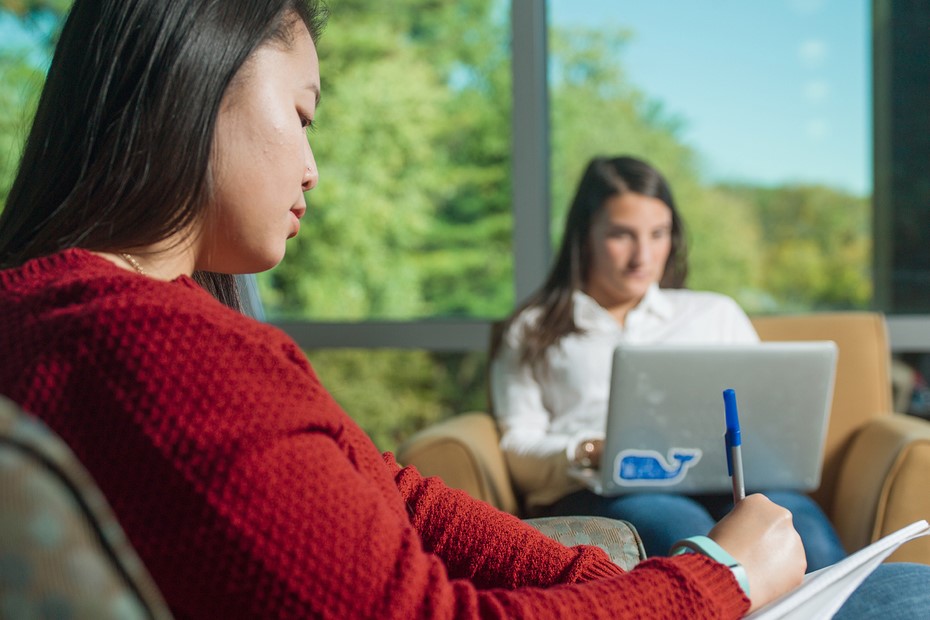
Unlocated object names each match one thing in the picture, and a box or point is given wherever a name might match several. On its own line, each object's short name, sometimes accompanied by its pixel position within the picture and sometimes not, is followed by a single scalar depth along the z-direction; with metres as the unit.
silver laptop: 1.72
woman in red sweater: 0.61
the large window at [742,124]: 3.00
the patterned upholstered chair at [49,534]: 0.47
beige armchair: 1.87
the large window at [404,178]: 3.31
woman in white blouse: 2.25
